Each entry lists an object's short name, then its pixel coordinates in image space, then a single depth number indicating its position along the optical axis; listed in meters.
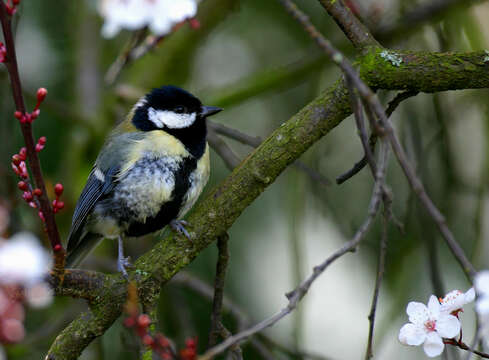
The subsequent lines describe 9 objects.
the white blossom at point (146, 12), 4.39
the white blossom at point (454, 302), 4.30
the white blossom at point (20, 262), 3.77
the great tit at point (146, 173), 4.44
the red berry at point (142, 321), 3.71
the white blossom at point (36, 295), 4.24
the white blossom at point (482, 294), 3.57
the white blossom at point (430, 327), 4.30
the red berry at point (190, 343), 3.87
